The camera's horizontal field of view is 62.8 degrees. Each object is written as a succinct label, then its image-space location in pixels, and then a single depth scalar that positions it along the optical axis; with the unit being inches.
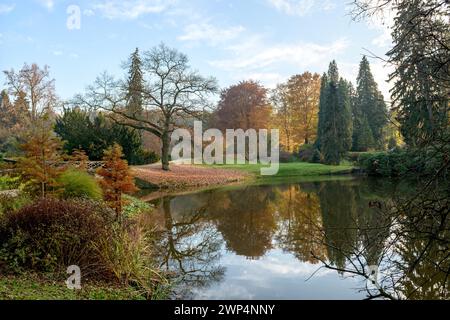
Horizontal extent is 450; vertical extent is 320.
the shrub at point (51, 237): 208.5
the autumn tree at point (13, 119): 1215.9
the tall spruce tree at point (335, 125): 1364.4
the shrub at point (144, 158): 1129.2
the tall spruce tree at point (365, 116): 1459.2
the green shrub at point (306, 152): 1488.9
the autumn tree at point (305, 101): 1601.9
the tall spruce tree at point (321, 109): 1448.1
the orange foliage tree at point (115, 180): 378.3
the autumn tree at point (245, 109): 1584.6
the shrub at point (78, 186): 399.2
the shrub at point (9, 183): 488.9
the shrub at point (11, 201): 288.2
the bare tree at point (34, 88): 1201.4
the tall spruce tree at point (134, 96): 955.3
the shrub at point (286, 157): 1508.9
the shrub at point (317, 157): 1419.8
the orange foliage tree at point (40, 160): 344.8
